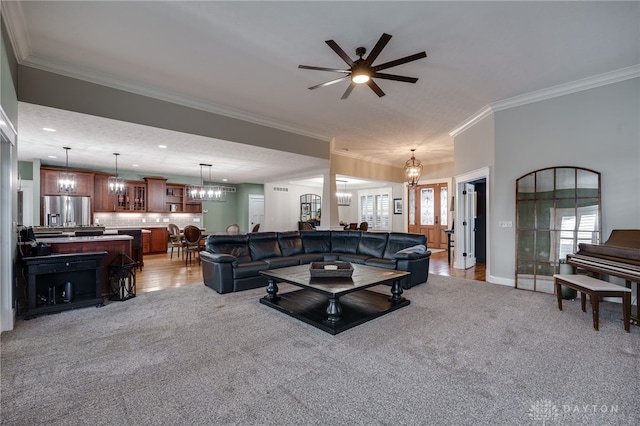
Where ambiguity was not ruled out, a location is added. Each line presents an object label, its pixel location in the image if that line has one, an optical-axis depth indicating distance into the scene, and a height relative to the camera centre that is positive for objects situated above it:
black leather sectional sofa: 4.62 -0.78
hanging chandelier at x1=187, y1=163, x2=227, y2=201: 8.29 +0.59
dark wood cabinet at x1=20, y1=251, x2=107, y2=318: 3.44 -0.94
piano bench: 2.98 -0.84
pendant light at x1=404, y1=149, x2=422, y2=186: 7.56 +1.14
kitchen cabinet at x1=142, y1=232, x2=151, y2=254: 8.84 -0.95
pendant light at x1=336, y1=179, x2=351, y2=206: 12.98 +0.65
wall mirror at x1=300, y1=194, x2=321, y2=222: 12.02 +0.22
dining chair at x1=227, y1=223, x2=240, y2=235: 7.74 -0.47
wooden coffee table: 3.13 -1.19
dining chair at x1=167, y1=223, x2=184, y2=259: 7.96 -0.59
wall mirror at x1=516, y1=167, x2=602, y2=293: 4.25 -0.10
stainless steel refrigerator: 7.66 +0.06
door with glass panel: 10.03 +0.01
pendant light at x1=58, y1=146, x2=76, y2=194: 6.23 +0.66
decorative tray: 3.57 -0.75
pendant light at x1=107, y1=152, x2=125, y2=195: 6.90 +0.67
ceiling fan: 2.77 +1.55
